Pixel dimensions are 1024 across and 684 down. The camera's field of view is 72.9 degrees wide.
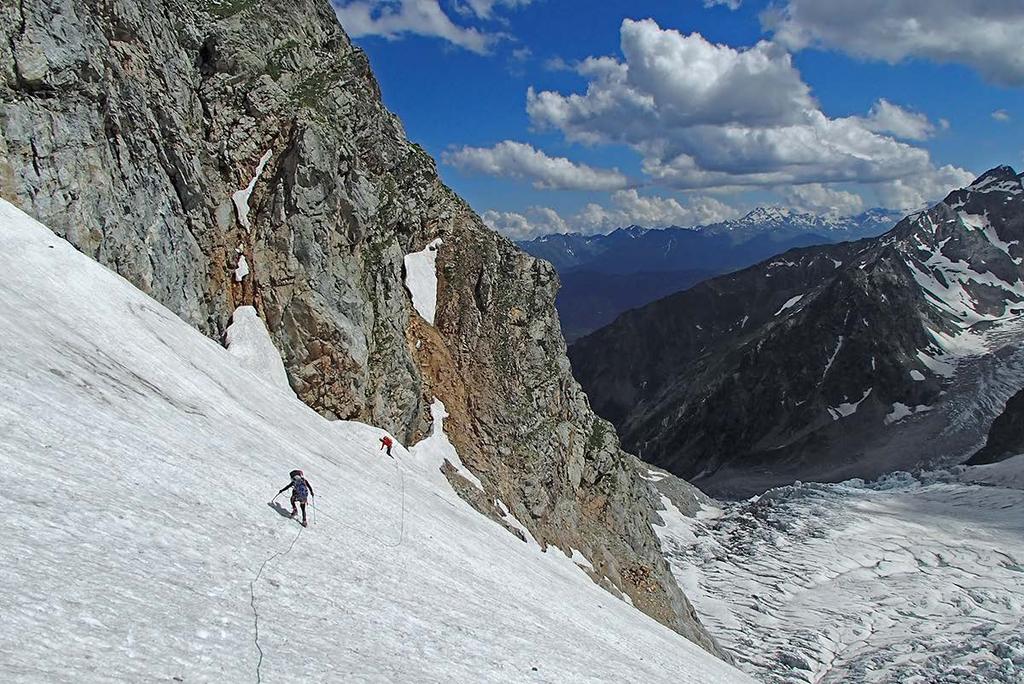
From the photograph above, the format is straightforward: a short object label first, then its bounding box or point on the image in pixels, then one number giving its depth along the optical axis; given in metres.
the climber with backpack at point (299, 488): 18.50
